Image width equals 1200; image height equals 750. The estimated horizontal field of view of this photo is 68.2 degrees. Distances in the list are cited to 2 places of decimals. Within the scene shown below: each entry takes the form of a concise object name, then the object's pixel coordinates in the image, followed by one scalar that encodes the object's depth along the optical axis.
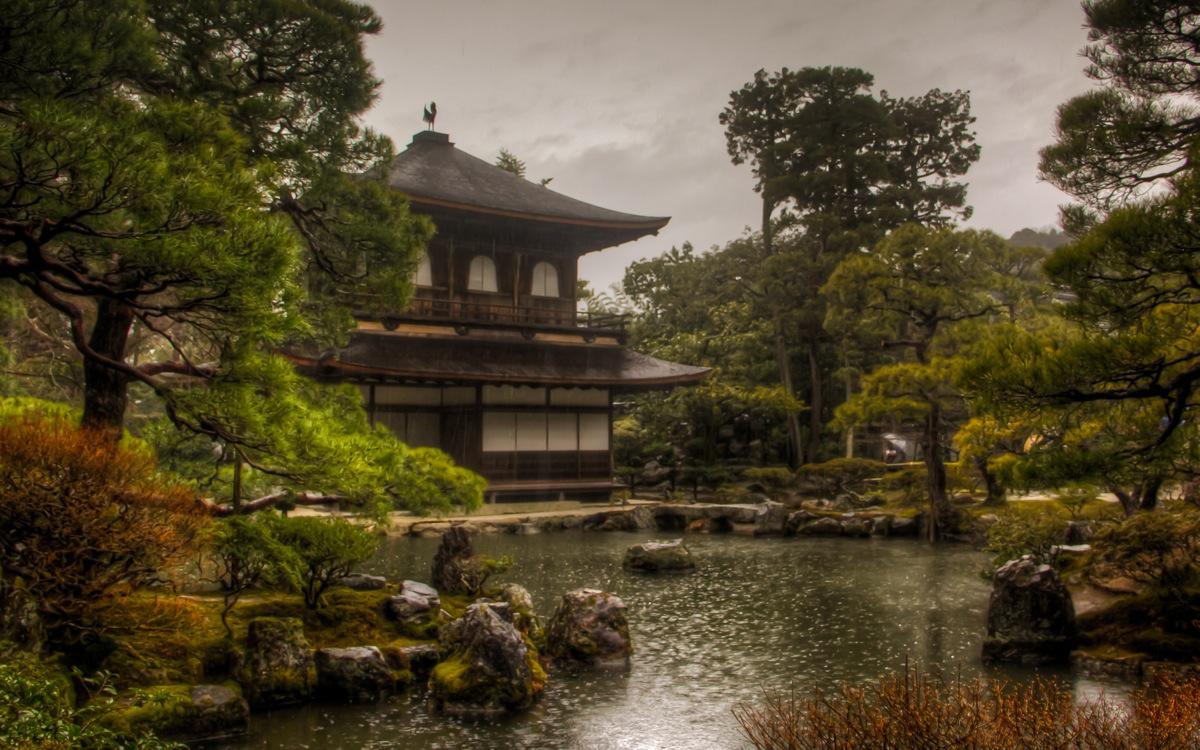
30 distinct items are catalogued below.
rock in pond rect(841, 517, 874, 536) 21.98
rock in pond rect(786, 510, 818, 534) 22.73
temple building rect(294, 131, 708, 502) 24.06
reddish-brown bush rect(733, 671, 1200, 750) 4.47
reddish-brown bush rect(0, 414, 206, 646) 6.45
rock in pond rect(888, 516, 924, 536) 21.88
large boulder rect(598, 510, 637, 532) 23.78
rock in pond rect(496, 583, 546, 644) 10.48
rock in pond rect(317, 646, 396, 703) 8.46
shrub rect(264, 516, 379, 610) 9.03
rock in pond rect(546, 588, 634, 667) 10.02
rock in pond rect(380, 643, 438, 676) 9.04
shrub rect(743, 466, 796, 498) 28.58
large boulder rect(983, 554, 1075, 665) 9.79
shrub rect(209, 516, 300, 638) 8.58
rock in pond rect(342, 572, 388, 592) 10.95
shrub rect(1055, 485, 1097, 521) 13.70
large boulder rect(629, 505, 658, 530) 24.03
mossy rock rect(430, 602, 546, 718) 8.20
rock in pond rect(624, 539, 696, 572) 16.69
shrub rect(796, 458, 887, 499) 27.19
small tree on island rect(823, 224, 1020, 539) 20.61
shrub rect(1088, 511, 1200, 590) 9.66
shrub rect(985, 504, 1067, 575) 12.06
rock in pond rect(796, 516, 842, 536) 22.33
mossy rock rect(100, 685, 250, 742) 6.75
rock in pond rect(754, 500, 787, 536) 22.48
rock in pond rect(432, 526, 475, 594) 12.12
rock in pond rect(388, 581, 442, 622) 10.07
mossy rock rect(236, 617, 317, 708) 8.12
